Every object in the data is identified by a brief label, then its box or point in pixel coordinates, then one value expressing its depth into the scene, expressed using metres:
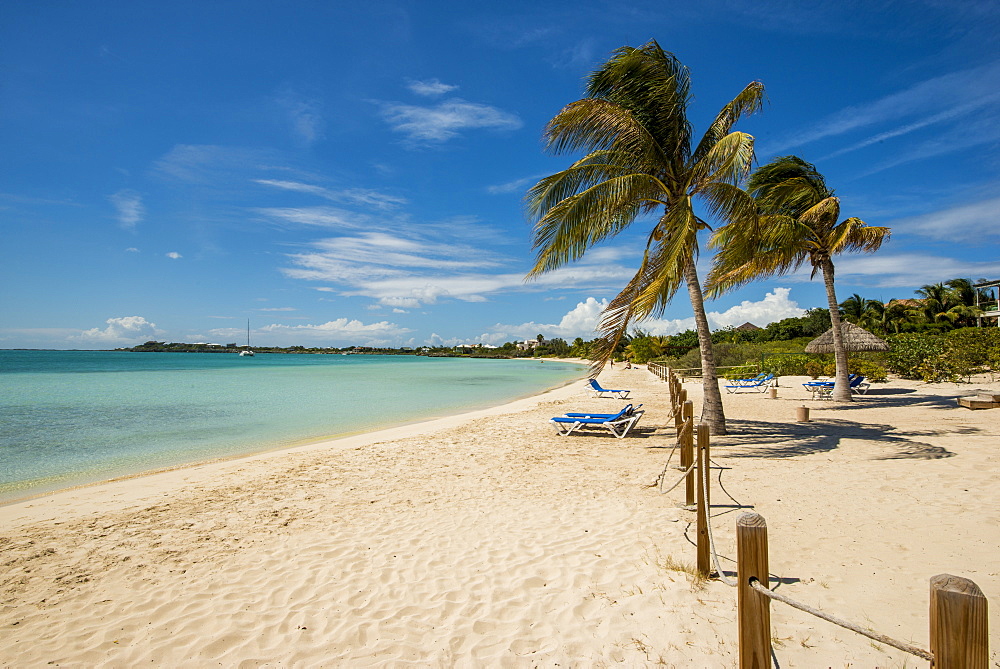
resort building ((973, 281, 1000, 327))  38.16
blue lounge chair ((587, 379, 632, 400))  19.28
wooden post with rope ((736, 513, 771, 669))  2.05
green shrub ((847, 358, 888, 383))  19.25
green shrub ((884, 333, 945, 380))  18.50
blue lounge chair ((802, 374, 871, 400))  15.98
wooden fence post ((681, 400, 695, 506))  5.32
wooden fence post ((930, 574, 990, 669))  1.27
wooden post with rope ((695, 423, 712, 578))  3.87
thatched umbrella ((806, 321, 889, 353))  17.94
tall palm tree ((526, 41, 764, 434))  8.53
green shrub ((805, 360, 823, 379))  22.28
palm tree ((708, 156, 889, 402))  13.08
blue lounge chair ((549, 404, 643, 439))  10.58
